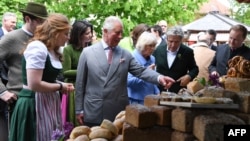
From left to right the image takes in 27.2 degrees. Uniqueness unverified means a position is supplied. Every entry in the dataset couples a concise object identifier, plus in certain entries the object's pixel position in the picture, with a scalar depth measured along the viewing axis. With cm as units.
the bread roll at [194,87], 326
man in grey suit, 459
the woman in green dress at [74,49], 564
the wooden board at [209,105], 247
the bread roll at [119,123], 326
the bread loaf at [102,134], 309
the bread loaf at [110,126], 315
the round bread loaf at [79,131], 320
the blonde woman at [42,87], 395
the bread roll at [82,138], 307
